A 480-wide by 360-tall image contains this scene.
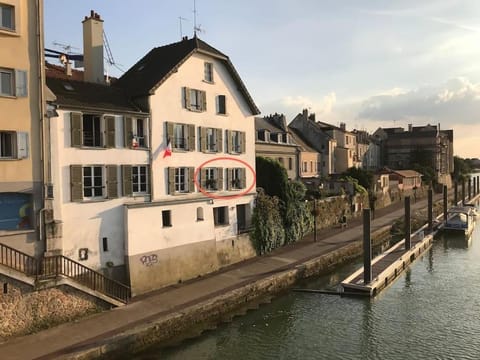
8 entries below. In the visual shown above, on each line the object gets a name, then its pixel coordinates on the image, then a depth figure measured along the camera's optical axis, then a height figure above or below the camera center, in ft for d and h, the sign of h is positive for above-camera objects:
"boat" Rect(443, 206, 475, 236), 139.54 -17.78
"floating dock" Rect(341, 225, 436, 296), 75.41 -19.70
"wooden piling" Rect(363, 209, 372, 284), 76.18 -13.96
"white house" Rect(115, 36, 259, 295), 70.44 +0.78
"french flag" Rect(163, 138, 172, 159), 73.20 +3.58
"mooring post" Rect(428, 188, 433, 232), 132.46 -14.29
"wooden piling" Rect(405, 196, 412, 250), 102.99 -14.85
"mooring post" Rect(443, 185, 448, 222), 150.36 -14.33
